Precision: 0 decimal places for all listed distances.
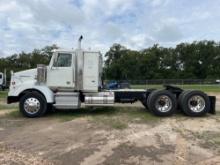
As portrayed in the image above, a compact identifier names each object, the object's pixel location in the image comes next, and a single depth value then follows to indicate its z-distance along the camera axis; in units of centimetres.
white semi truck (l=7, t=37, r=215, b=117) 629
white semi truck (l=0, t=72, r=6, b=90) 1594
